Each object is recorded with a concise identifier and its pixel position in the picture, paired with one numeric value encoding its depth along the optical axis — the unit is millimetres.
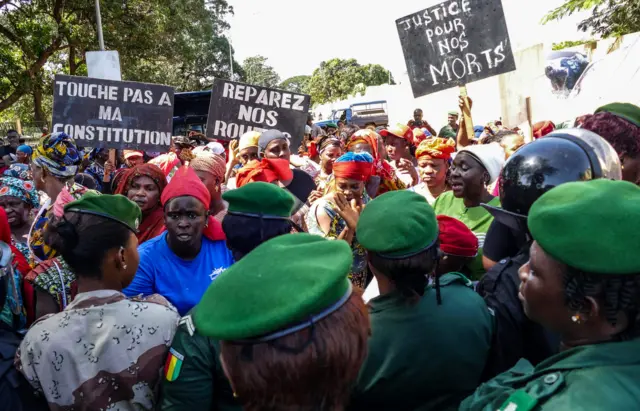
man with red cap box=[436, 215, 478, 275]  2619
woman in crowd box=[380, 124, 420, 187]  5891
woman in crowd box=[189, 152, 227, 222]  3901
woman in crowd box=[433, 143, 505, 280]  3426
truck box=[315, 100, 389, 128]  29081
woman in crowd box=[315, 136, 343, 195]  5793
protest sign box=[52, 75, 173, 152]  5875
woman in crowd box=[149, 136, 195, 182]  5371
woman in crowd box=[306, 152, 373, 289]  3715
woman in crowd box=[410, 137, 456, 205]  4543
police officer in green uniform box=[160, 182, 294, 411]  1787
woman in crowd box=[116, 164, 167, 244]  3621
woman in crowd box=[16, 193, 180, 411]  1881
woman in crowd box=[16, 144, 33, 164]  9812
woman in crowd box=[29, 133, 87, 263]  3895
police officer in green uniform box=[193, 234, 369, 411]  1149
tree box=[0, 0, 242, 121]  17517
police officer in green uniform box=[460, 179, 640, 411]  1220
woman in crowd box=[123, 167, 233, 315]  2756
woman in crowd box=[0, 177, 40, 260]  3822
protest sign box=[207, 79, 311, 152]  5910
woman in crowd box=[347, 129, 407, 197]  4682
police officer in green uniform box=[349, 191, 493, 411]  1838
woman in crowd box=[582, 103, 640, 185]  2570
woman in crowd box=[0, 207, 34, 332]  2225
